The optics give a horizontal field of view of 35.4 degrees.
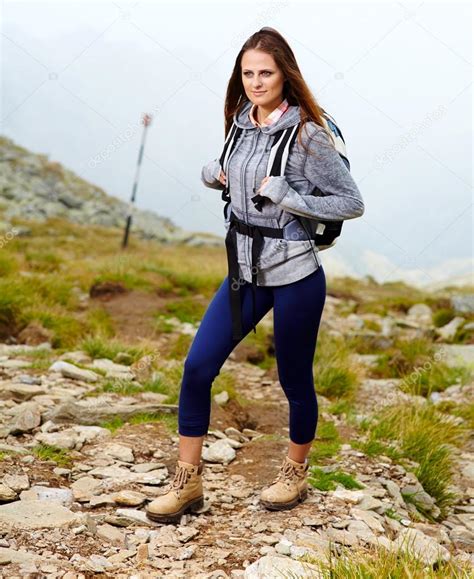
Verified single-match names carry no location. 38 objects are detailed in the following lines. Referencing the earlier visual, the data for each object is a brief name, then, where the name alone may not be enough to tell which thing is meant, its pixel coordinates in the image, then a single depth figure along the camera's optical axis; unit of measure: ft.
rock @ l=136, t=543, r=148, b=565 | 11.41
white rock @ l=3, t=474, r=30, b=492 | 13.58
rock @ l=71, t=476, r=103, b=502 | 13.82
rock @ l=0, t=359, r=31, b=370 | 22.65
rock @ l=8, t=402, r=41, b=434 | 16.92
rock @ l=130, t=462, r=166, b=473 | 15.51
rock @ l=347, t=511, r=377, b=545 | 12.79
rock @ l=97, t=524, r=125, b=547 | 12.03
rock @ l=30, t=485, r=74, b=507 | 13.42
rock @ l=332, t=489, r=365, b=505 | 14.67
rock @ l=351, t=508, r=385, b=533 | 13.42
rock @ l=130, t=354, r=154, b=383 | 22.80
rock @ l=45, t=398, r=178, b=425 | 17.94
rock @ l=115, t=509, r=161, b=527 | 12.86
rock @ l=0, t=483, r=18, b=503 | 12.91
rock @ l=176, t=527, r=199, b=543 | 12.40
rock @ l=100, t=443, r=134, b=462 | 16.06
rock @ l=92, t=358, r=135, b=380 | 22.57
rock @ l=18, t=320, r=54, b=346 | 27.73
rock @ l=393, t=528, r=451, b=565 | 12.08
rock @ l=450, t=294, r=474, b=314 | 42.86
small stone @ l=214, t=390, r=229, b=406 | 21.12
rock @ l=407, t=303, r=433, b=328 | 45.52
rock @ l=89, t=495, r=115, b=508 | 13.47
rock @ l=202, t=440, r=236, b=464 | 16.85
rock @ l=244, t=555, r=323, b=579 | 10.57
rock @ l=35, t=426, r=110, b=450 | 16.38
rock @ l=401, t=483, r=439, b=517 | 16.17
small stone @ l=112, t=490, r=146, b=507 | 13.61
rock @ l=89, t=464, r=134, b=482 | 14.94
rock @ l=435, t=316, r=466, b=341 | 36.85
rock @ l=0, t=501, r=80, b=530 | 11.89
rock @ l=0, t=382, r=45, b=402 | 19.53
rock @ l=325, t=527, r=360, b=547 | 12.58
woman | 12.00
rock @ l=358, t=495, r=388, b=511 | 14.44
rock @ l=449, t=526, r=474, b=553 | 14.43
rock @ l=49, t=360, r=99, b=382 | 21.85
